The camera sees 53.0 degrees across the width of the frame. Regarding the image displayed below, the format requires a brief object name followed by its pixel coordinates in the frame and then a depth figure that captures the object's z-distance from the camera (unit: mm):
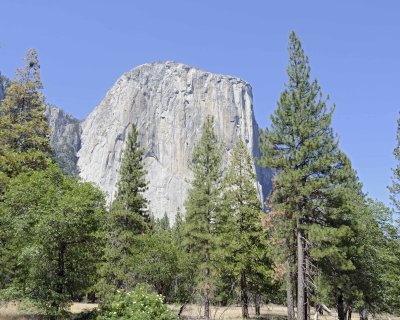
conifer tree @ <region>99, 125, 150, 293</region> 31219
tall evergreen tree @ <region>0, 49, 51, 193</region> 26812
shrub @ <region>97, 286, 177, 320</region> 16016
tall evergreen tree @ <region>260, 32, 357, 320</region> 21781
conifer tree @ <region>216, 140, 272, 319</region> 29308
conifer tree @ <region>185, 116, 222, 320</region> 28969
